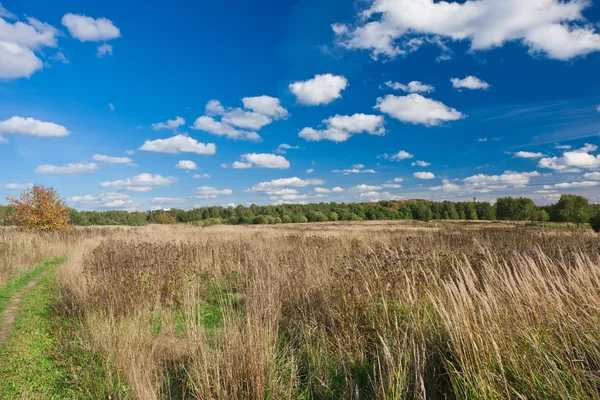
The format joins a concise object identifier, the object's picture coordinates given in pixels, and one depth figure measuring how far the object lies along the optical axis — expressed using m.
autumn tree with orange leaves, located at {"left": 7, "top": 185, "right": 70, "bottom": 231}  23.67
